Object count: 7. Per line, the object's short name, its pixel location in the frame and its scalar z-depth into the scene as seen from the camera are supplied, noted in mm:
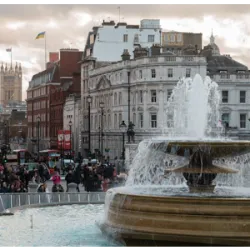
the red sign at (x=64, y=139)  81625
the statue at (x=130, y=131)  59450
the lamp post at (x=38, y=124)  119662
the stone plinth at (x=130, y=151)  63406
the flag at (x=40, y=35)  115562
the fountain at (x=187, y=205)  17531
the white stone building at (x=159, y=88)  77500
